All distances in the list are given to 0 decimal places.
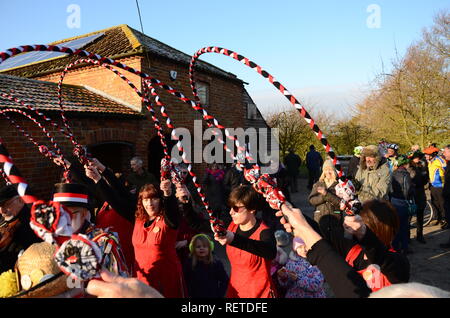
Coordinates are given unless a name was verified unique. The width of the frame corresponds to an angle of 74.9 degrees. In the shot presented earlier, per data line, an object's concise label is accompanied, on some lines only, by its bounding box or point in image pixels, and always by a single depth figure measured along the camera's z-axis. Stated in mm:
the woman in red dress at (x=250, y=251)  2410
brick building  6279
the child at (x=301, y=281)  2875
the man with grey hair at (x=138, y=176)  5512
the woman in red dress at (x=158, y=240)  2842
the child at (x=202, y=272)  3344
